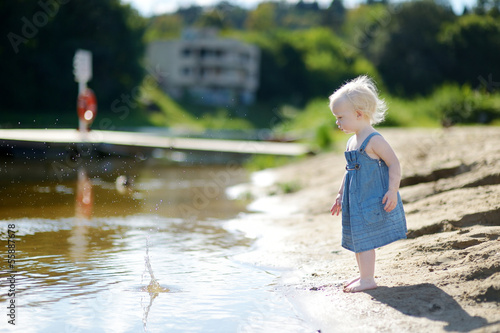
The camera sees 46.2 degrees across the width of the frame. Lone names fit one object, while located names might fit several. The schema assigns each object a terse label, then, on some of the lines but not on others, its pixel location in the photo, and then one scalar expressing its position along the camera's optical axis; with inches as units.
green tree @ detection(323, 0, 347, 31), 3799.2
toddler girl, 143.3
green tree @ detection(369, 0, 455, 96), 1918.1
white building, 2444.6
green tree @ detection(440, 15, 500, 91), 973.2
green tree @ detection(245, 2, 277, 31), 3627.0
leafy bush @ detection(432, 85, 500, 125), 784.3
